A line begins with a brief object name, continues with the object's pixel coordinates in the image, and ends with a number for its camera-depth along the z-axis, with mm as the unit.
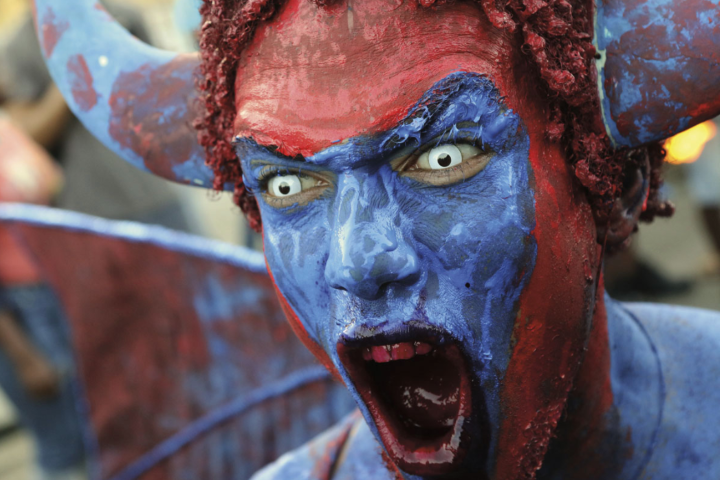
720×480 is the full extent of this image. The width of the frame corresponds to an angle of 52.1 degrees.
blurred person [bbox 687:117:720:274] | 4207
